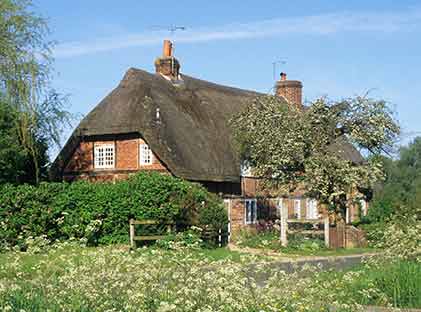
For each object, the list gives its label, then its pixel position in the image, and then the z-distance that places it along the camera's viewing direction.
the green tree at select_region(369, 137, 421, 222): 58.13
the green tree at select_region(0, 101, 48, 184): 31.17
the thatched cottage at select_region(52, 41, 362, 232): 34.66
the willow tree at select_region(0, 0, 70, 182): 31.19
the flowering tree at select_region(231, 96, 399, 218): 33.94
